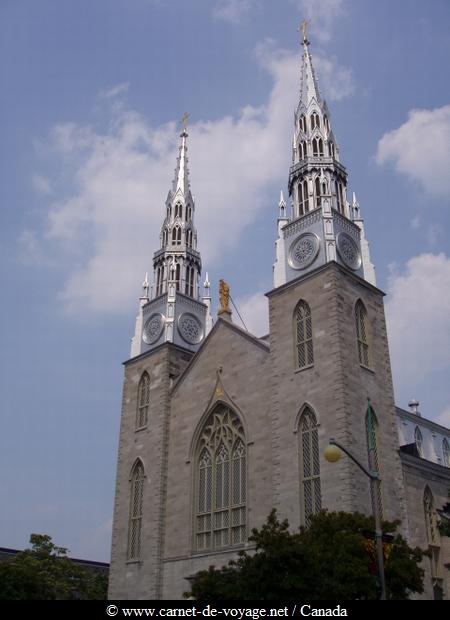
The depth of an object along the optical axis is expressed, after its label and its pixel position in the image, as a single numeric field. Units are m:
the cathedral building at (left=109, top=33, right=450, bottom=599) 32.16
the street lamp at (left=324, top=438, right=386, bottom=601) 17.39
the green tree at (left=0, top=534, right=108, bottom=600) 46.47
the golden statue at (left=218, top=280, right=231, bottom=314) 41.56
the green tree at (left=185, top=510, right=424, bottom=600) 22.06
